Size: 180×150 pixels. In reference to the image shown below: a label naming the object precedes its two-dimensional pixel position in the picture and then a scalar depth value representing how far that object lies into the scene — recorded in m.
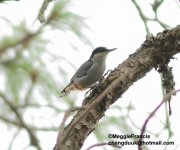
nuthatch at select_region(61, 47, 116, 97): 6.51
